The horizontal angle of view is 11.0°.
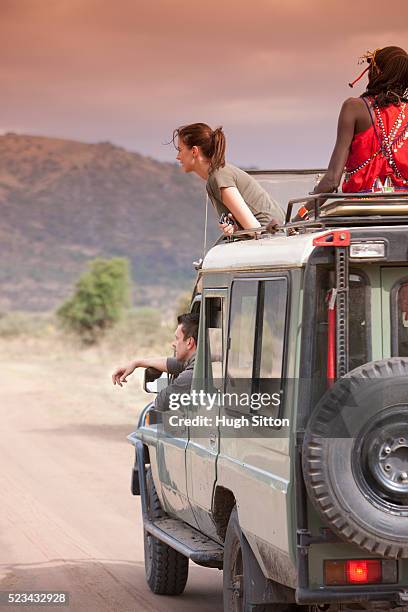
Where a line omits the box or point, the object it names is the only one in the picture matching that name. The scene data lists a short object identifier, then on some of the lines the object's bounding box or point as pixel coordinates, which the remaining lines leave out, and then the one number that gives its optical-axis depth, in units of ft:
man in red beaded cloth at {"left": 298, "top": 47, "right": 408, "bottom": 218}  37.28
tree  286.63
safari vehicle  29.78
